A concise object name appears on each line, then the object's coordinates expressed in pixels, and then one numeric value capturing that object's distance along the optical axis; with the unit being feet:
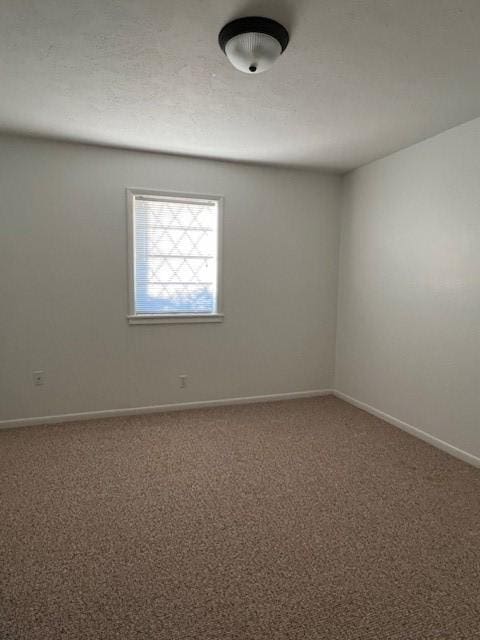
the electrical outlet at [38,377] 11.43
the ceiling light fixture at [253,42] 5.75
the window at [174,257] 12.19
